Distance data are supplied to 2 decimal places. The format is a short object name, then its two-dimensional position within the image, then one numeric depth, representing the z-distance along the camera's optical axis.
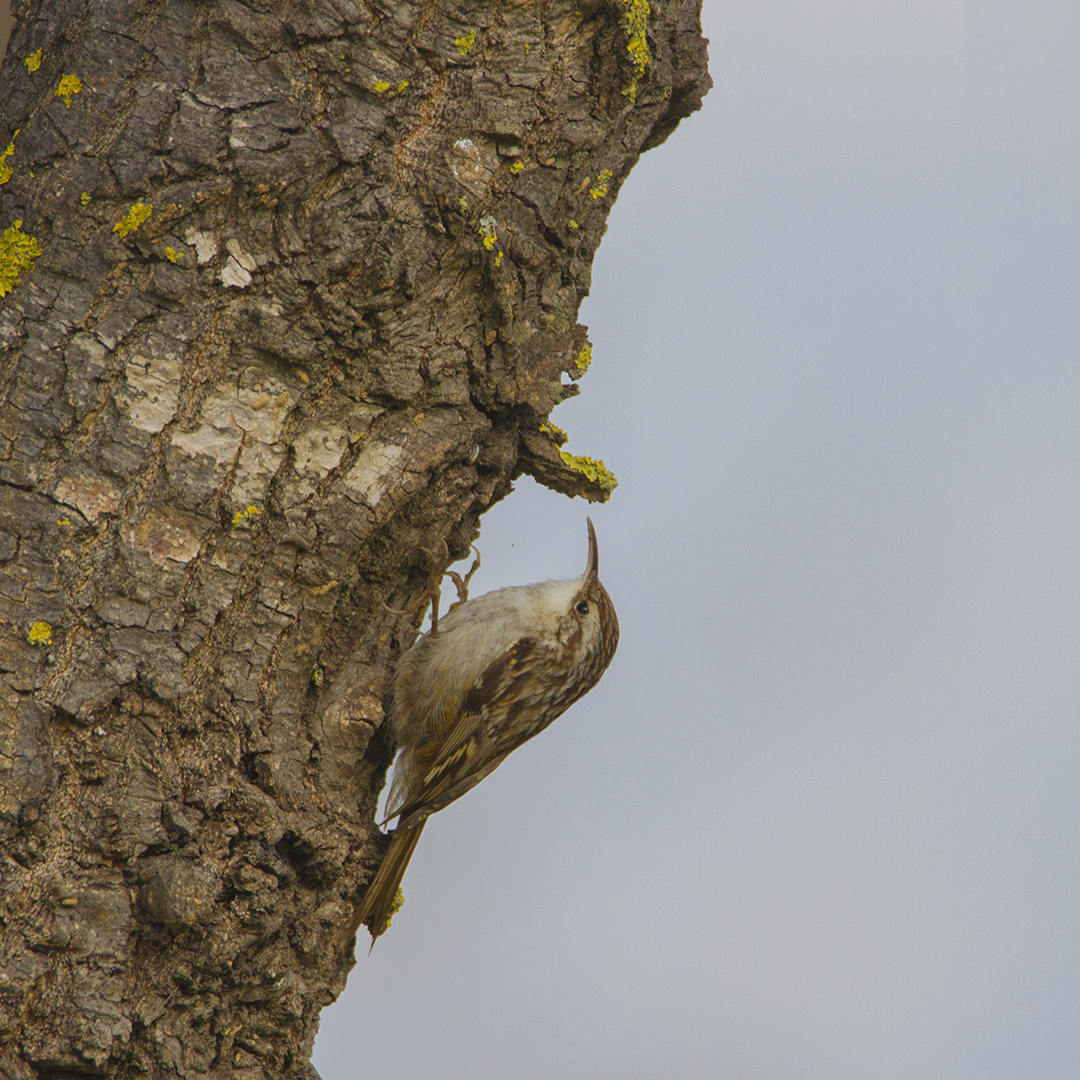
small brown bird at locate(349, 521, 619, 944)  7.75
